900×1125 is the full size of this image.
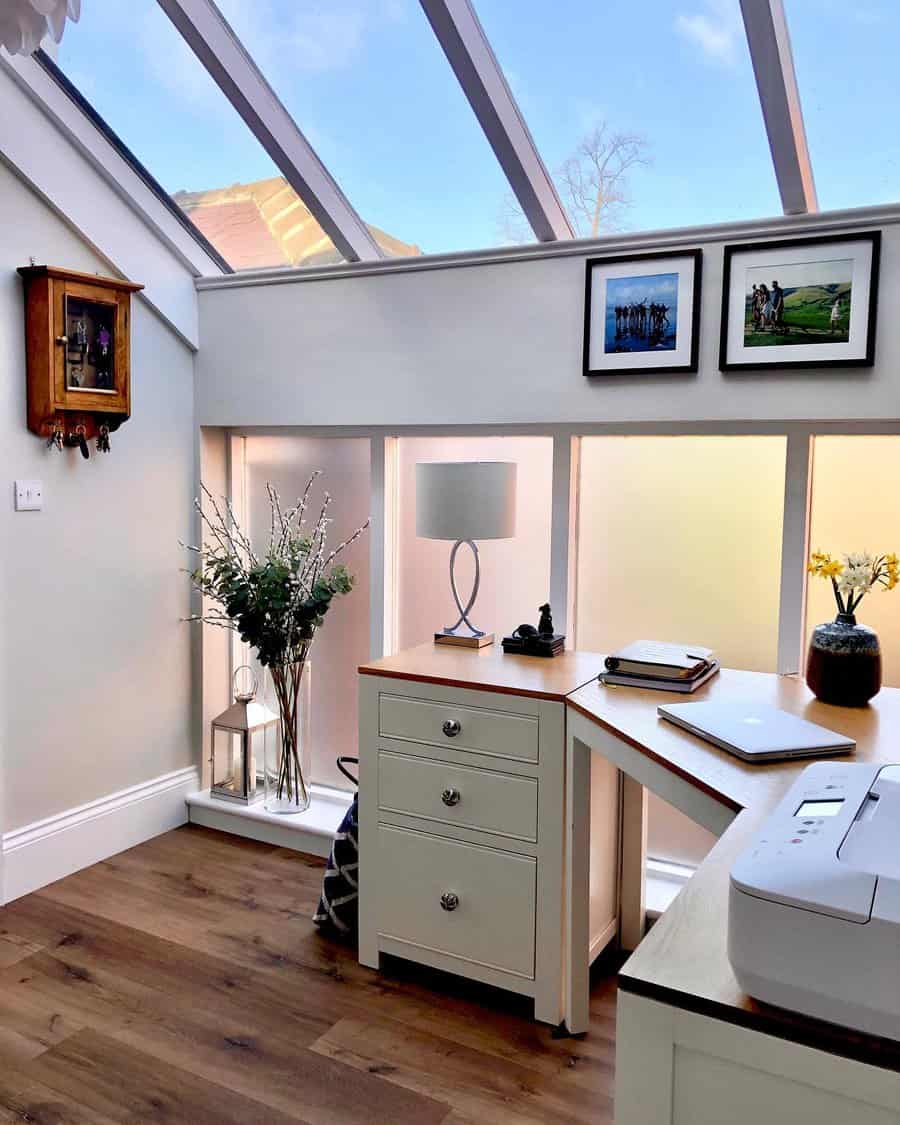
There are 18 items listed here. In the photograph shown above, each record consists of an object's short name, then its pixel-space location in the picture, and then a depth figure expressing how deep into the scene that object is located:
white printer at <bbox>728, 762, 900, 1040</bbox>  0.89
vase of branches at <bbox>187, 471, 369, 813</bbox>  3.21
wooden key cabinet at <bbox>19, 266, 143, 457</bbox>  2.95
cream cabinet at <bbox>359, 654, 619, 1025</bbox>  2.36
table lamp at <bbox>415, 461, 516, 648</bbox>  2.69
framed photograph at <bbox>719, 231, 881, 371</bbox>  2.40
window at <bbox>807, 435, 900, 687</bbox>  2.54
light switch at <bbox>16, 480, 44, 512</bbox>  2.99
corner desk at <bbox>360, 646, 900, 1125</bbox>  0.95
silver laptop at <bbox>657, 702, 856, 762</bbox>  1.68
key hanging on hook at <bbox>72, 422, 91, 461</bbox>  3.10
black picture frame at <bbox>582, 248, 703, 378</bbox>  2.61
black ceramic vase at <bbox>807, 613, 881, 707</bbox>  2.09
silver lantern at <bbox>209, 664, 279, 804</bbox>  3.50
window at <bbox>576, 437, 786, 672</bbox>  2.72
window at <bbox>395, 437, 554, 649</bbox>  3.07
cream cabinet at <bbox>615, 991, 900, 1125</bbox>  0.91
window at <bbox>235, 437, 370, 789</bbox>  3.47
